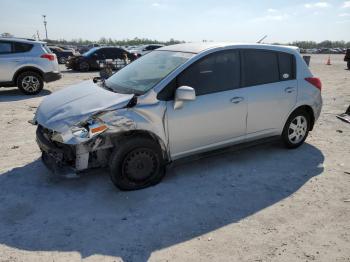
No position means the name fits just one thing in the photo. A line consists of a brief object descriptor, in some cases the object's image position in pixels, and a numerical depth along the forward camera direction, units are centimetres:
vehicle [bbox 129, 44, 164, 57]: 2565
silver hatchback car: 395
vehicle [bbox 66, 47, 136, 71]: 1942
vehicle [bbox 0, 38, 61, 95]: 1044
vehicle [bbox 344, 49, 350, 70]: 2331
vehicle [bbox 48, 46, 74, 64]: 2798
